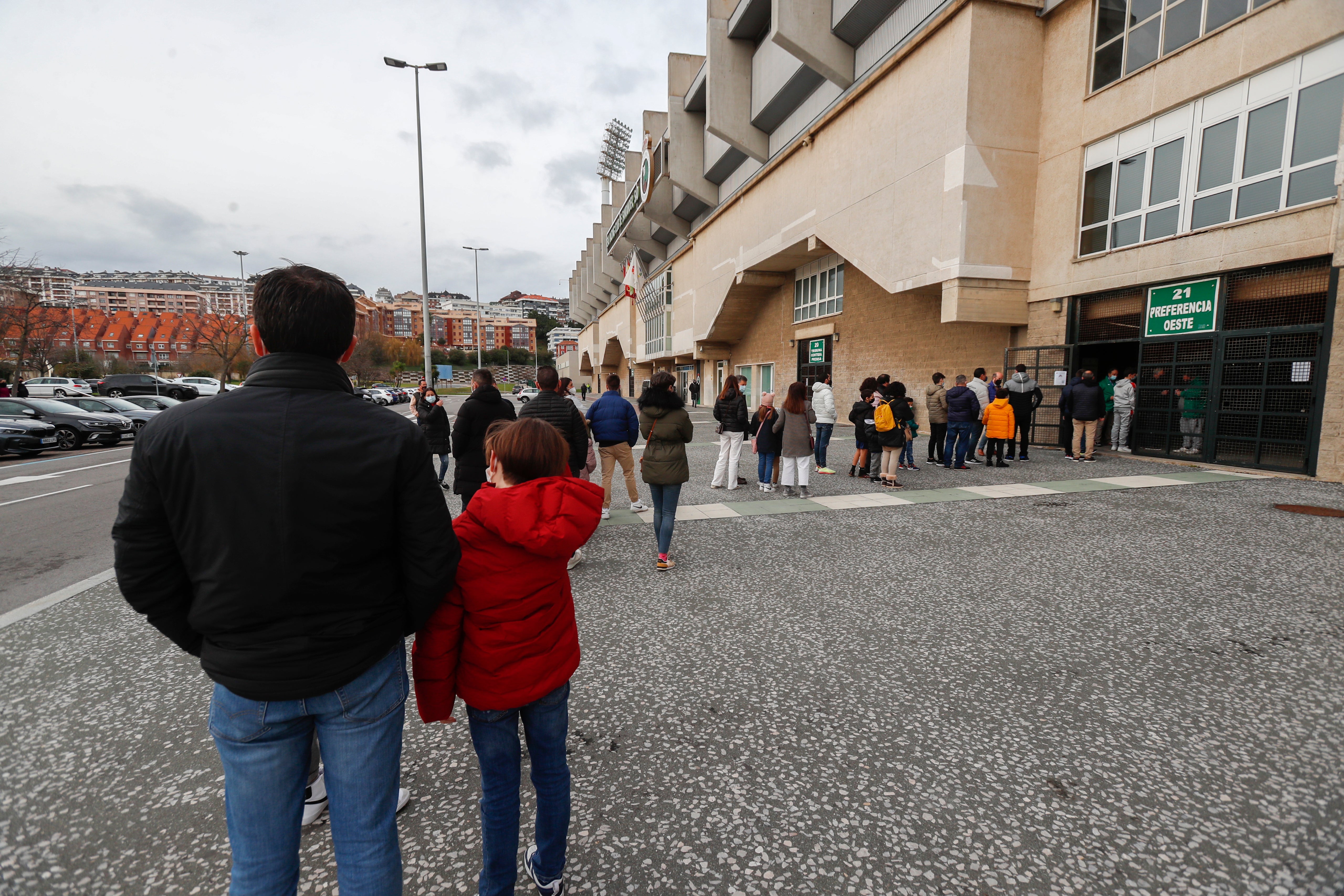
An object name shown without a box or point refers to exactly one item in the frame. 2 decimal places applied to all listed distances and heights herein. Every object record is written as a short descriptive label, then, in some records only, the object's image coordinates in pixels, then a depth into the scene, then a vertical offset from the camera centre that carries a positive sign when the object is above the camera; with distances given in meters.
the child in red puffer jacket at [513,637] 1.73 -0.75
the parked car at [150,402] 22.45 -0.79
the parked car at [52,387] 30.05 -0.36
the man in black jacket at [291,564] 1.36 -0.44
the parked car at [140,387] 34.69 -0.31
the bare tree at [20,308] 24.16 +3.19
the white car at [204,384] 36.56 -0.10
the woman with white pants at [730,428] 9.34 -0.60
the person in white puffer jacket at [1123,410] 12.12 -0.29
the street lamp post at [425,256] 22.83 +5.58
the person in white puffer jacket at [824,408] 10.38 -0.30
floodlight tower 59.41 +24.28
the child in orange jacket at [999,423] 11.23 -0.53
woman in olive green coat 5.43 -0.69
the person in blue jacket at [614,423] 6.92 -0.40
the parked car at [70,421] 15.98 -1.13
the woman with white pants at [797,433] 8.60 -0.60
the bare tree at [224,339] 43.53 +3.95
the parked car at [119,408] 18.94 -0.90
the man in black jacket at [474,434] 5.70 -0.46
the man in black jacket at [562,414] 5.84 -0.26
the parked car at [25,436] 14.31 -1.40
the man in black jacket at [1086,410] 11.70 -0.29
